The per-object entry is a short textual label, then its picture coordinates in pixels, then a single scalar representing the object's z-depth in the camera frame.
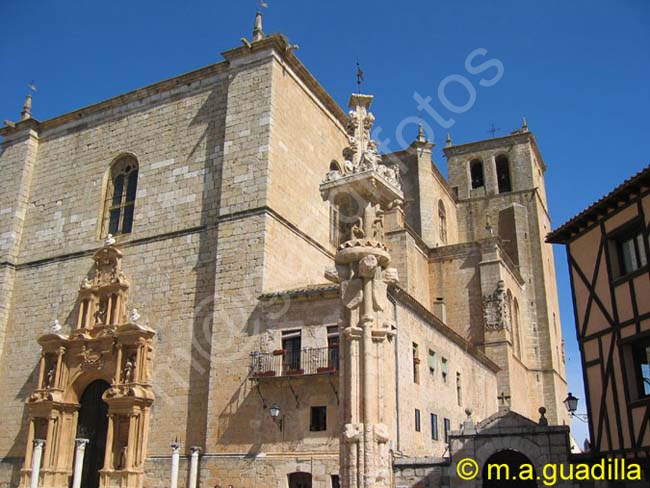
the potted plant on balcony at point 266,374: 16.88
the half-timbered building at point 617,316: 12.95
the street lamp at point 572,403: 14.01
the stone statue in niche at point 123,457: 18.12
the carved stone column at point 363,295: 9.30
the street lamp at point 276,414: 16.25
